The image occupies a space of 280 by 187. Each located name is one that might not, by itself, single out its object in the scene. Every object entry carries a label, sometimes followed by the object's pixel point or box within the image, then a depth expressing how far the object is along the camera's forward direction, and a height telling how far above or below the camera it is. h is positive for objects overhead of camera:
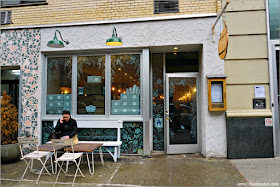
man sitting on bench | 5.08 -0.71
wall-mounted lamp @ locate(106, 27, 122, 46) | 4.96 +1.46
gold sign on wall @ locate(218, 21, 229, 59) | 4.24 +1.25
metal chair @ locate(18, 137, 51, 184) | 4.29 -1.22
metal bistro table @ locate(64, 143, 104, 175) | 4.28 -1.08
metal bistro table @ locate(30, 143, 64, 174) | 4.29 -1.07
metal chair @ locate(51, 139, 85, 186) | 4.05 -0.89
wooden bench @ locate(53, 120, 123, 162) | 5.56 -0.76
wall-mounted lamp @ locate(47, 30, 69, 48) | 5.23 +1.49
